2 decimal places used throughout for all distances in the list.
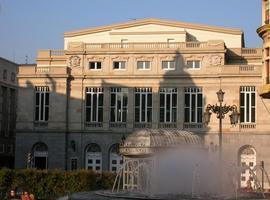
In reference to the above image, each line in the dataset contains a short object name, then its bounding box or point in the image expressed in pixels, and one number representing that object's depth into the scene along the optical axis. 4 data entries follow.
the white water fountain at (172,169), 28.84
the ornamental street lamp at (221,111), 40.12
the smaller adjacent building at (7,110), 88.12
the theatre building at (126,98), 66.12
